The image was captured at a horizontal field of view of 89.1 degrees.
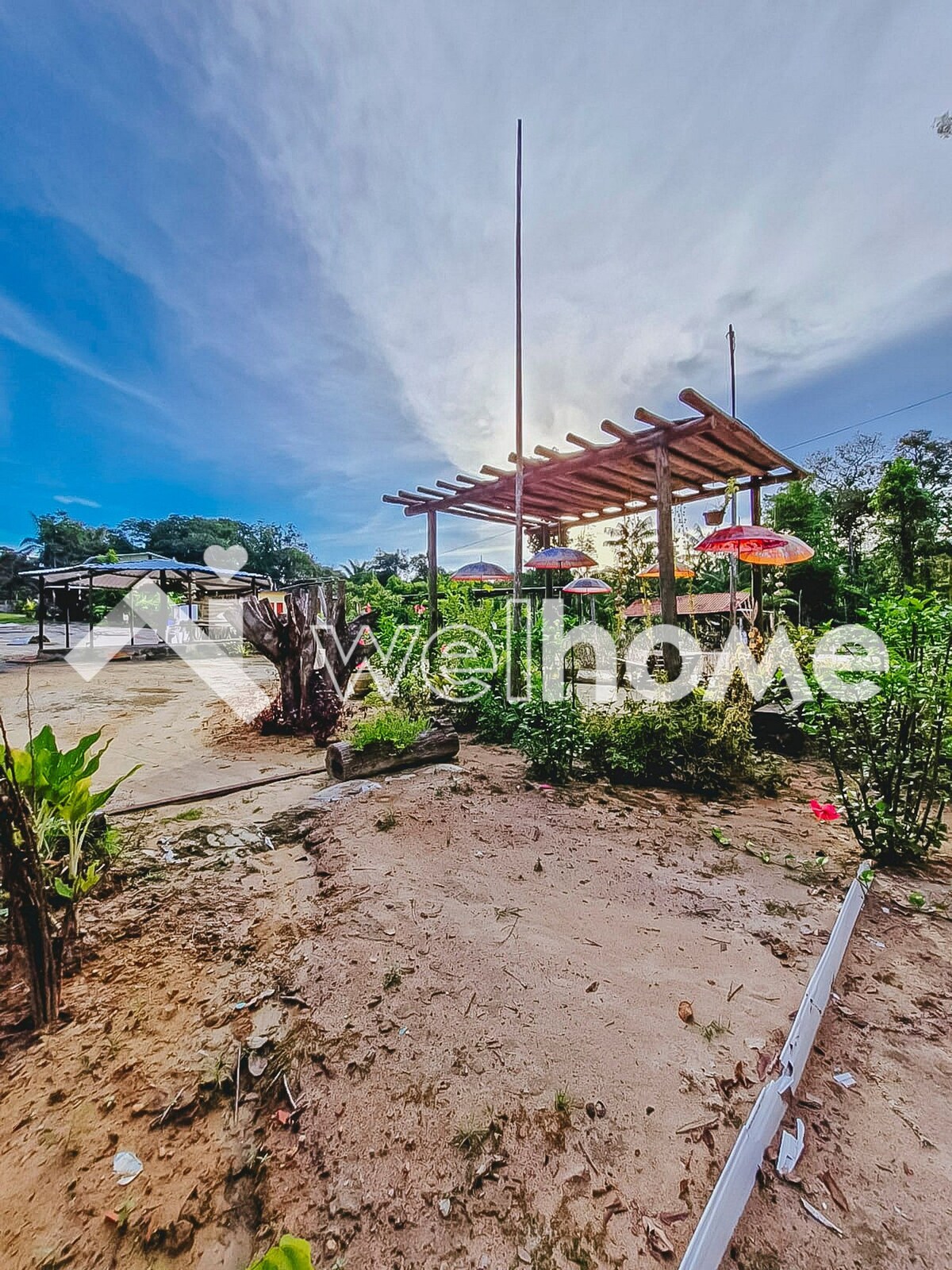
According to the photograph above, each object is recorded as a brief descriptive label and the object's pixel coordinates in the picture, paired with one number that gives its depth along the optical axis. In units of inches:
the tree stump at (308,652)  209.9
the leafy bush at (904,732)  88.6
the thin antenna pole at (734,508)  208.7
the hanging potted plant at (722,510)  215.0
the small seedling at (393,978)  63.7
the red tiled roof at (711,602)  559.4
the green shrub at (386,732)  151.4
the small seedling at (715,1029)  55.5
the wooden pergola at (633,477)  165.5
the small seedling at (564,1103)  46.9
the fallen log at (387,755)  149.4
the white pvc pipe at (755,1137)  34.0
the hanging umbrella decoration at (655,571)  200.4
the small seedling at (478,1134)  43.8
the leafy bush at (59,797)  62.0
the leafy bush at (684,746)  134.0
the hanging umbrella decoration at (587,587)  281.0
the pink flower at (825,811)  101.0
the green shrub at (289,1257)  26.0
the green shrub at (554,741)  139.3
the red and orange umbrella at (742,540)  189.8
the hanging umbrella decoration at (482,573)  300.2
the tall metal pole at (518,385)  183.3
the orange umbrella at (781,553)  205.6
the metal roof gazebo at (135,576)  468.1
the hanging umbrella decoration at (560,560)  263.1
